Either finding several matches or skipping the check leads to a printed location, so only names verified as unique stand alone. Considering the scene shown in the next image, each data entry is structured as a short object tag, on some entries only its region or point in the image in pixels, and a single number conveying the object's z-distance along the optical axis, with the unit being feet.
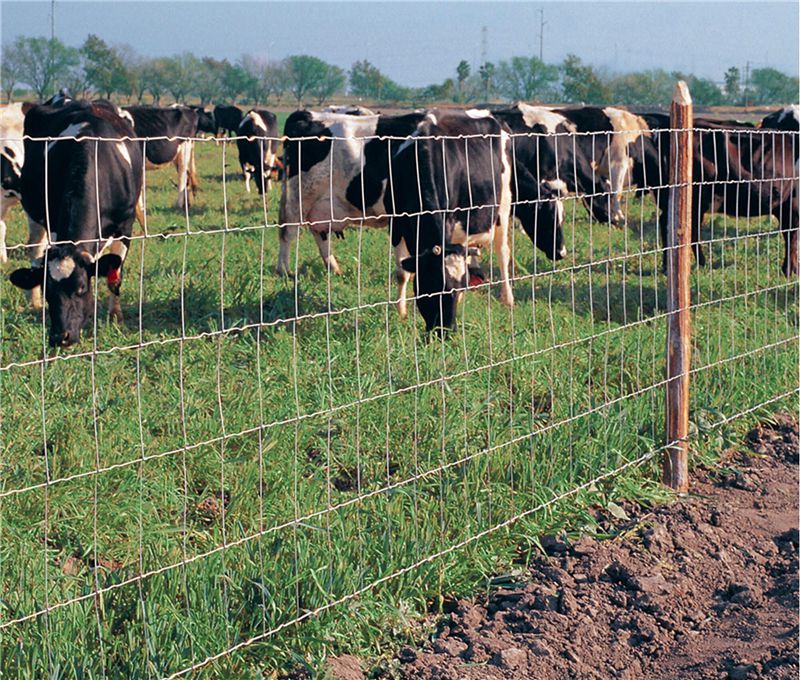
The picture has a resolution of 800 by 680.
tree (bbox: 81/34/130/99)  280.72
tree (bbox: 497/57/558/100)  311.68
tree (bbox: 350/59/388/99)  336.70
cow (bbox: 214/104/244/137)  80.84
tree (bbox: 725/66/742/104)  282.15
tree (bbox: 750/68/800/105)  299.91
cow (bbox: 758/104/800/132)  43.47
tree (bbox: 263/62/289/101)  314.55
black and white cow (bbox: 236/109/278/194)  57.21
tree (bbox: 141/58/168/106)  303.27
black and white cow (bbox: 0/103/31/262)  33.83
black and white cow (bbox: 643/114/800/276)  36.09
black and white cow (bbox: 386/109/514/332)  24.02
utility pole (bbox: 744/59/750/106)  259.15
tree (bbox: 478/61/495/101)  310.04
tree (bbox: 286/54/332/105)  336.70
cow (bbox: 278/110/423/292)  30.07
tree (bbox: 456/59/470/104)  296.10
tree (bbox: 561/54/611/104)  261.85
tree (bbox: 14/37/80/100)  287.28
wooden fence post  17.08
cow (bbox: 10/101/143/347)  23.79
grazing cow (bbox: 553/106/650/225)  44.24
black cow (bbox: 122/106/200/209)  49.96
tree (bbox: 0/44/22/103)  283.18
